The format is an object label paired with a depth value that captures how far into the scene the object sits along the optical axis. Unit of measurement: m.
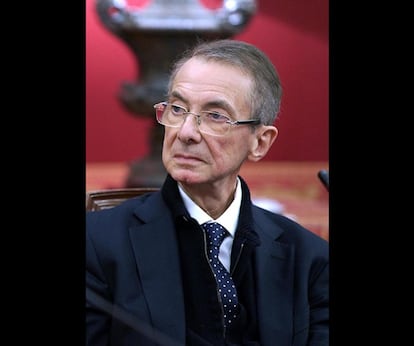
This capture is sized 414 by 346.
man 5.74
